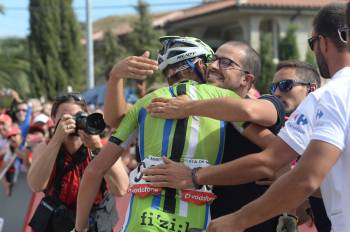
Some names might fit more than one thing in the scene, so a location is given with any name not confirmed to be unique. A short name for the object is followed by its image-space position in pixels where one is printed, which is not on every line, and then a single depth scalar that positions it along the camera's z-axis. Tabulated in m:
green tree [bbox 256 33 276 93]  27.17
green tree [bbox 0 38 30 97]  36.53
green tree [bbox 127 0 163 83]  35.22
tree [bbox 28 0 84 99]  45.06
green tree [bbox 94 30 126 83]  40.66
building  32.16
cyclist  2.88
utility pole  20.09
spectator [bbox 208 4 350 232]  2.16
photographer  4.14
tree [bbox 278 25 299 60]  28.95
